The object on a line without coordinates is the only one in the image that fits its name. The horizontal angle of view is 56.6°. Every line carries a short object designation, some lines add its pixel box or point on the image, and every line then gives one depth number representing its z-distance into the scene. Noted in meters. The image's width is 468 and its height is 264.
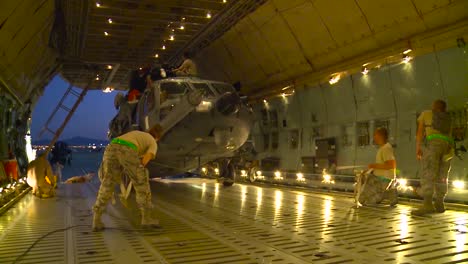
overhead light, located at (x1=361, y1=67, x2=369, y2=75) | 12.14
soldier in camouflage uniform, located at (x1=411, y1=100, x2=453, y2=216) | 7.17
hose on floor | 4.73
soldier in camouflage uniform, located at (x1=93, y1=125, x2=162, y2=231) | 6.33
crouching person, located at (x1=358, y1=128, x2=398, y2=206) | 8.29
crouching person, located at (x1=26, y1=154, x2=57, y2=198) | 11.27
